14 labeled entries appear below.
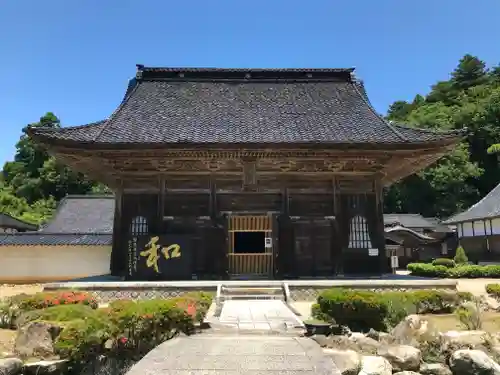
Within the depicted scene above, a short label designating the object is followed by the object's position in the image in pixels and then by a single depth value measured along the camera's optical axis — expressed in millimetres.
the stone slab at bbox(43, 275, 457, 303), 14438
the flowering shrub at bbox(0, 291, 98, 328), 11203
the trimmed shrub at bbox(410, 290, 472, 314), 12086
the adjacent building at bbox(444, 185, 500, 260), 38500
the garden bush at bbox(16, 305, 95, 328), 9531
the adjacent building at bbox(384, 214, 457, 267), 44138
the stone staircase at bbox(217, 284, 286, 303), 14062
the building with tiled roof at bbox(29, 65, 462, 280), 16078
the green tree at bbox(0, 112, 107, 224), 58031
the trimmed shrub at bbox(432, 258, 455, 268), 32906
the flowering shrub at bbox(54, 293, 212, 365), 7809
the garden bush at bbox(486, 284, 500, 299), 14726
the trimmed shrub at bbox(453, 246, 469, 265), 35094
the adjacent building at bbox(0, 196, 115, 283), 28172
